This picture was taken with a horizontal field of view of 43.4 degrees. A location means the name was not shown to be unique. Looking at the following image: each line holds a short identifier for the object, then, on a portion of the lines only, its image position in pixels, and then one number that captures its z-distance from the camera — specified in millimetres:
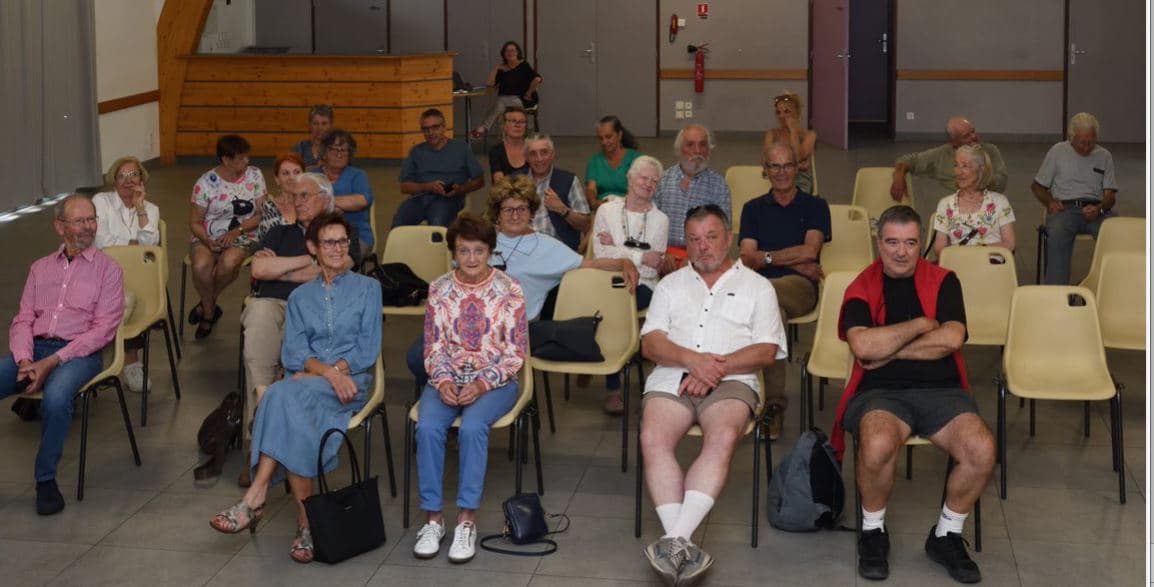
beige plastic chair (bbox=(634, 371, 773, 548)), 4910
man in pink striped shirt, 5527
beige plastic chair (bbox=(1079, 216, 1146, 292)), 7074
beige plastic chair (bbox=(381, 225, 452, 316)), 7043
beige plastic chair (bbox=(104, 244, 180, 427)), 6543
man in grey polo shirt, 8109
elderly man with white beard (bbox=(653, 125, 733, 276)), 7211
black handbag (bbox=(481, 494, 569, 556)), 4945
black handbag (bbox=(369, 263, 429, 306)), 6582
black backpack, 4996
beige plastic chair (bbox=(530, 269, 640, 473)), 5938
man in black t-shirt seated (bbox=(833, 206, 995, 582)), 4723
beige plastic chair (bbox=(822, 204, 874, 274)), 7238
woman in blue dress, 5031
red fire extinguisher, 17547
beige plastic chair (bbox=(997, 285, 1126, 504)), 5488
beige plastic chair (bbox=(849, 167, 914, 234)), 8547
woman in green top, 7961
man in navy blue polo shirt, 6602
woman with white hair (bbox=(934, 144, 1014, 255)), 7000
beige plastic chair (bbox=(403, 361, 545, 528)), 5145
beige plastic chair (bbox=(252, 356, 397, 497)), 5199
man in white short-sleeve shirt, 4797
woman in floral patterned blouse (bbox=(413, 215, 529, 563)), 4984
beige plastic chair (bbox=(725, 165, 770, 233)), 8797
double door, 17703
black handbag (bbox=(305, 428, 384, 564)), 4797
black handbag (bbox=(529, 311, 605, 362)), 5719
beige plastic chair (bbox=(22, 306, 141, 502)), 5484
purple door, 15477
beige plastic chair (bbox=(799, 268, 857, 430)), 5672
